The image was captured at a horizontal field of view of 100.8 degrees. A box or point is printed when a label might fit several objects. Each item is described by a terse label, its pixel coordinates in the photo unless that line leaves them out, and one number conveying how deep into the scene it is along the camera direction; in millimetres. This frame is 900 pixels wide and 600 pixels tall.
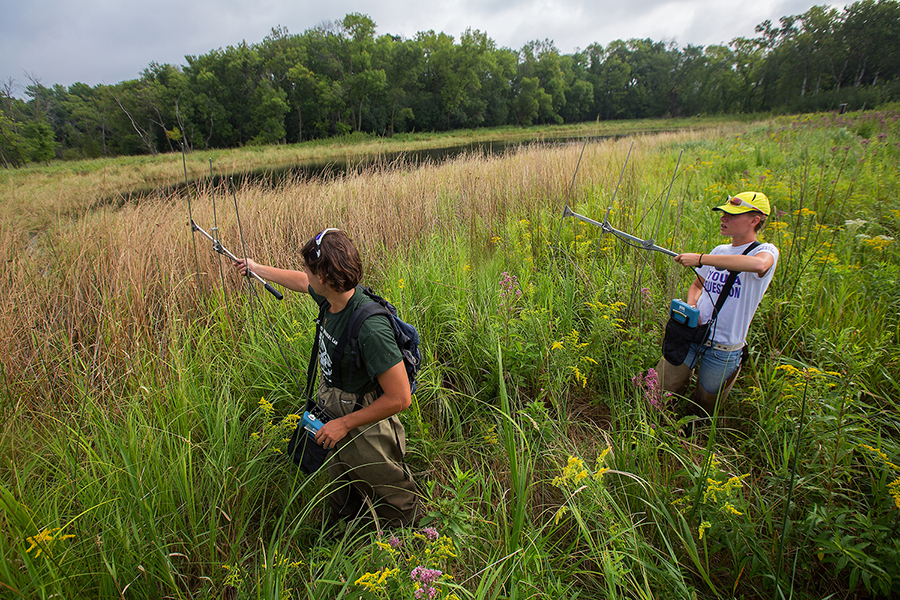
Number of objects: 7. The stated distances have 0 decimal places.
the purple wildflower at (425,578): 1134
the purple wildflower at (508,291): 2746
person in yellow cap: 2055
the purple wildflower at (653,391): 1938
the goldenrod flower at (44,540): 1195
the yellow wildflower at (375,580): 1123
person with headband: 1523
